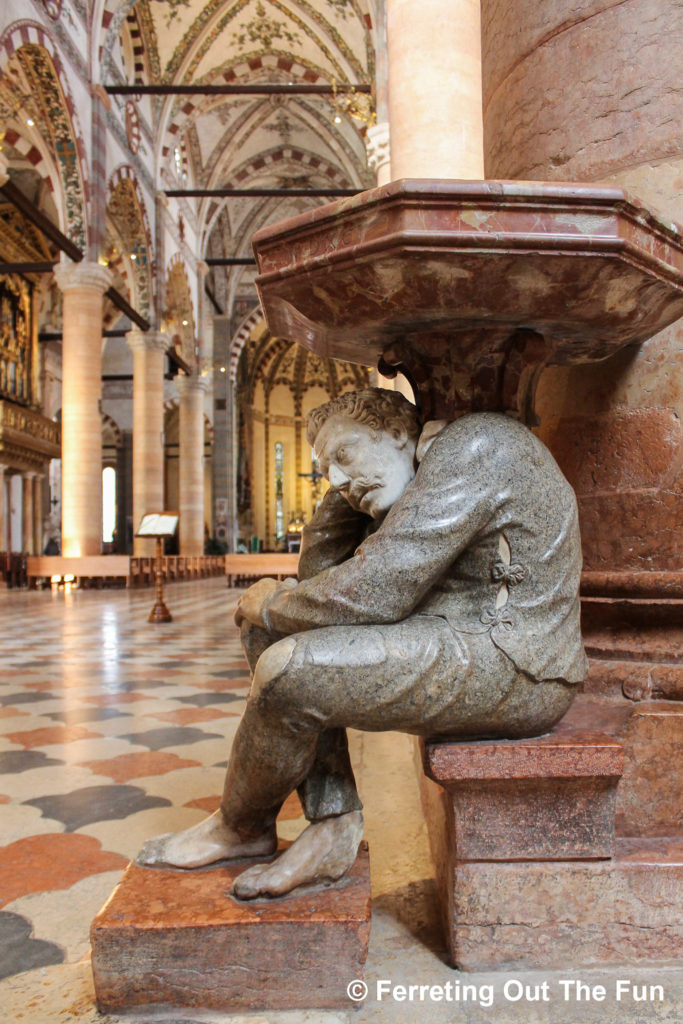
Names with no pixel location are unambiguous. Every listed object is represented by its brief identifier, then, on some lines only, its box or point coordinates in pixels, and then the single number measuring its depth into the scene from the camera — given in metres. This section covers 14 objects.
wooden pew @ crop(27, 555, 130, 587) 15.42
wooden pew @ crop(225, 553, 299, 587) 14.55
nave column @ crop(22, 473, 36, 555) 23.16
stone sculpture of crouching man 1.41
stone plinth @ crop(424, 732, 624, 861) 1.48
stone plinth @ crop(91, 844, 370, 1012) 1.41
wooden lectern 8.86
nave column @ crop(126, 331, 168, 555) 19.44
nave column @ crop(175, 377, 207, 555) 24.14
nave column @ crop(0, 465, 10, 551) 21.61
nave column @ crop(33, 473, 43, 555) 23.55
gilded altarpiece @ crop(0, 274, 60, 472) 18.27
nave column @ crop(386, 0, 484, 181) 4.71
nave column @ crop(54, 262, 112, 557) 15.47
